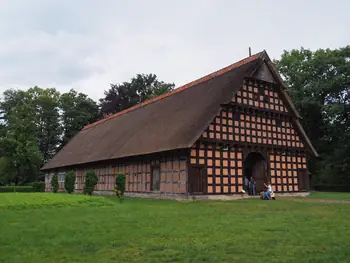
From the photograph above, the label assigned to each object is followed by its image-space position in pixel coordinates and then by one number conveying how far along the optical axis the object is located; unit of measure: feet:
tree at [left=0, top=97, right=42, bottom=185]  108.78
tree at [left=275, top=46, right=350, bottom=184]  117.39
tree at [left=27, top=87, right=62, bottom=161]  178.40
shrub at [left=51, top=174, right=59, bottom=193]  99.83
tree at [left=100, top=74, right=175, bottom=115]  181.88
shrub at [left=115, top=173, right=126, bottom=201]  70.19
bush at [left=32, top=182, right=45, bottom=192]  122.21
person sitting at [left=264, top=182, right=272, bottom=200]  69.18
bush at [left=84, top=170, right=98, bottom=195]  74.33
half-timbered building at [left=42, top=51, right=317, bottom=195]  71.46
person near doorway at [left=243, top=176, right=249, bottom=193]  78.59
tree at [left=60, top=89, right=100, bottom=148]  179.63
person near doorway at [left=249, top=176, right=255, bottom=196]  80.28
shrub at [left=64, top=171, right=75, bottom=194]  84.07
